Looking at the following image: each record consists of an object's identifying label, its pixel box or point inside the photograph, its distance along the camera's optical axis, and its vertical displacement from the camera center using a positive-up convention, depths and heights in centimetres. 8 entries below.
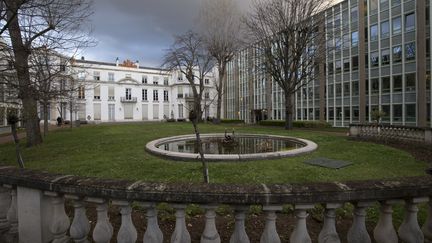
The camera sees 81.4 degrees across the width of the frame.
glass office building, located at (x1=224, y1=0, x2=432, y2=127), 2595 +590
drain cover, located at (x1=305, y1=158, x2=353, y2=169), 758 -142
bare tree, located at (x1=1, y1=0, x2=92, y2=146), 769 +314
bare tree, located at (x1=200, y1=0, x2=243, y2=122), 2914 +884
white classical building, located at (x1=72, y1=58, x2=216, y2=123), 5531 +609
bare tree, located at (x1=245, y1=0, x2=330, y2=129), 2012 +696
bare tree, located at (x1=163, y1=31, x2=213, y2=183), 3069 +772
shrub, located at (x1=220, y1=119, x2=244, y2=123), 4071 -28
